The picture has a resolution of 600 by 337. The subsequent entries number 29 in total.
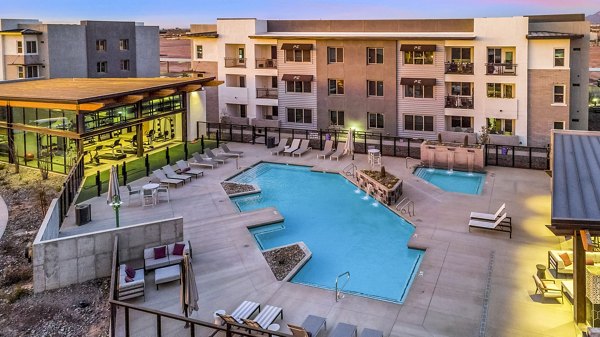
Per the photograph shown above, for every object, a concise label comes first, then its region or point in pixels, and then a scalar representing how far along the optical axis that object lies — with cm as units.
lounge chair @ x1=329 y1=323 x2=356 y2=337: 1087
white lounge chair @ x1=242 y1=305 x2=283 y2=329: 1114
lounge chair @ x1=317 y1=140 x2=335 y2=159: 3013
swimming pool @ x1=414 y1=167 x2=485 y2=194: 2388
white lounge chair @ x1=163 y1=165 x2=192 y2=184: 2430
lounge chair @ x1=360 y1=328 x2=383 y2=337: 1076
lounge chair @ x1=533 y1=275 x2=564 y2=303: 1274
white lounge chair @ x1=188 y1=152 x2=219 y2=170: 2736
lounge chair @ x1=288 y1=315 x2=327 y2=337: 1042
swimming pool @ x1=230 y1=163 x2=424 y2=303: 1500
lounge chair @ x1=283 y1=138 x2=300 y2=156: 3053
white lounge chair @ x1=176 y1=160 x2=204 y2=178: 2534
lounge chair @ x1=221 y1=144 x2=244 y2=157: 2948
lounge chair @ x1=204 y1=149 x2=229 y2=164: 2845
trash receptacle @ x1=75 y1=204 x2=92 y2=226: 1830
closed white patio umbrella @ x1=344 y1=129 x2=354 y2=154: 2873
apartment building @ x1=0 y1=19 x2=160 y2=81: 3994
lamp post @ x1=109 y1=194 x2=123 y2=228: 1678
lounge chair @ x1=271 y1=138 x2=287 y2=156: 3088
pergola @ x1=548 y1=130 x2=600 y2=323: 966
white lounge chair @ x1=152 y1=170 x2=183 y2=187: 2362
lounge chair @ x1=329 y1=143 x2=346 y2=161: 2961
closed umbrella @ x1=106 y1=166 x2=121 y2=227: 1778
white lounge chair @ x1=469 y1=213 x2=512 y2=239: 1753
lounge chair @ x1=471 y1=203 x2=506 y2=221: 1805
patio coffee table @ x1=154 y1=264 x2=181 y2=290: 1369
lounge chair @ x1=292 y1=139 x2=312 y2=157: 3050
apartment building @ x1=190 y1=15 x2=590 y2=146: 3139
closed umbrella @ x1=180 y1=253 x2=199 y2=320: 1096
